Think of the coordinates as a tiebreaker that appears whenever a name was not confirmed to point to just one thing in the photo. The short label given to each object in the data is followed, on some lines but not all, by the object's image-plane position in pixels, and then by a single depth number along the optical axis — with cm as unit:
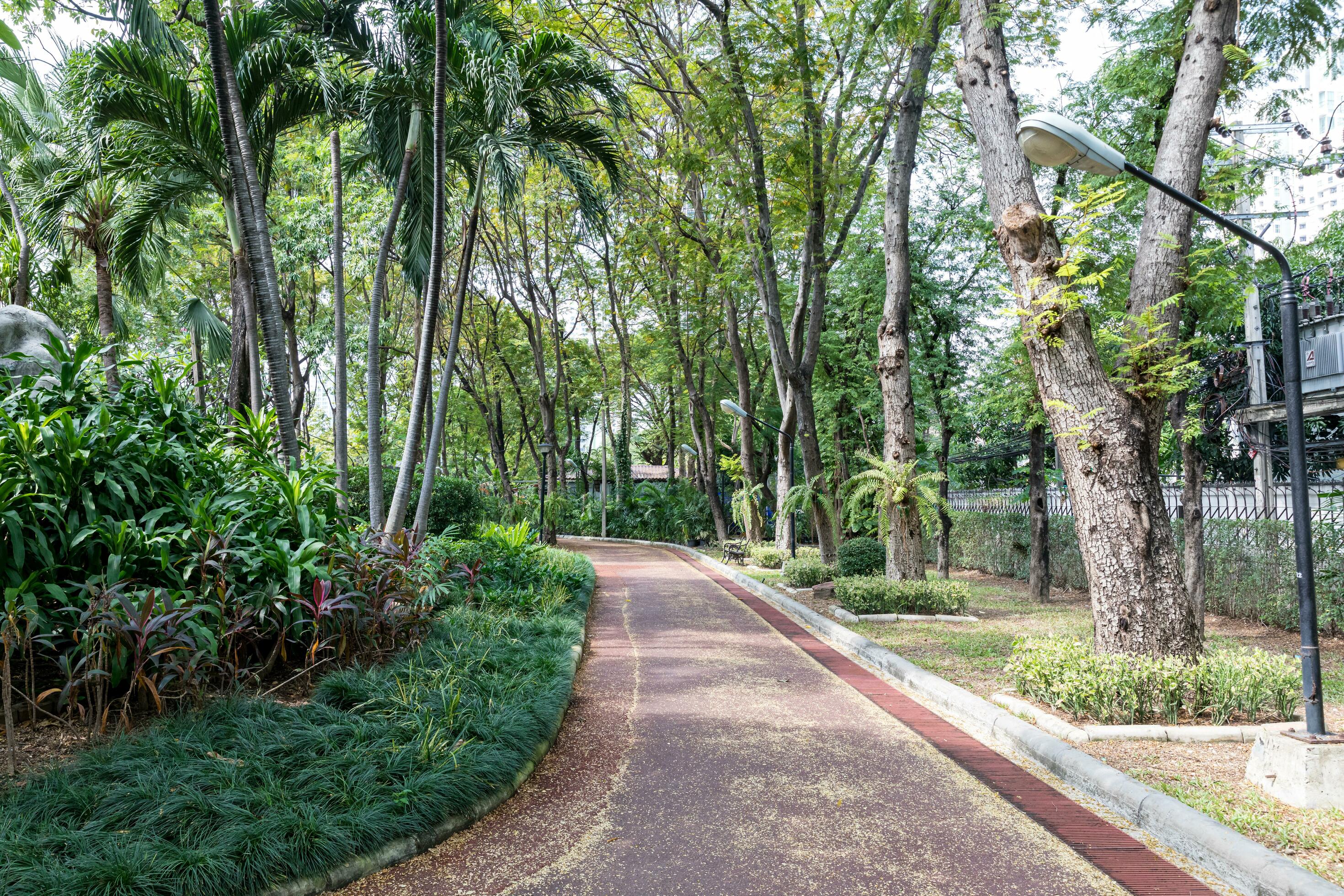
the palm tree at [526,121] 930
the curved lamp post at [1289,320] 448
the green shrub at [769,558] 1748
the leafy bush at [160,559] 436
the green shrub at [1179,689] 540
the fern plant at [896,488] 1112
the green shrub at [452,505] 1556
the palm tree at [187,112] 796
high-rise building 948
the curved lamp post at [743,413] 1733
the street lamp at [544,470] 2364
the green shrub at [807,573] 1373
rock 672
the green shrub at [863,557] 1301
